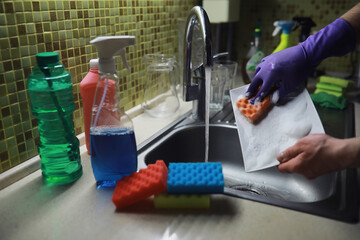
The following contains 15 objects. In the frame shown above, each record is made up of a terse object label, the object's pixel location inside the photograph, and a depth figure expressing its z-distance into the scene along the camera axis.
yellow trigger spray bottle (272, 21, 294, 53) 1.46
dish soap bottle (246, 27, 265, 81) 1.46
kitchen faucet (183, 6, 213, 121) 0.85
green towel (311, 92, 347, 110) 1.32
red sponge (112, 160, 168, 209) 0.64
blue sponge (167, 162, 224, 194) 0.63
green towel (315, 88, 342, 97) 1.41
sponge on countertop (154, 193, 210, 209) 0.65
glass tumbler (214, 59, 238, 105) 1.31
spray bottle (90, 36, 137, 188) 0.67
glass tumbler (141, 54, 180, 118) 1.21
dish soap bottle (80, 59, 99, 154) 0.84
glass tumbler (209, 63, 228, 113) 1.23
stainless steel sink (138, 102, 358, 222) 0.96
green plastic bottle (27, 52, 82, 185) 0.71
